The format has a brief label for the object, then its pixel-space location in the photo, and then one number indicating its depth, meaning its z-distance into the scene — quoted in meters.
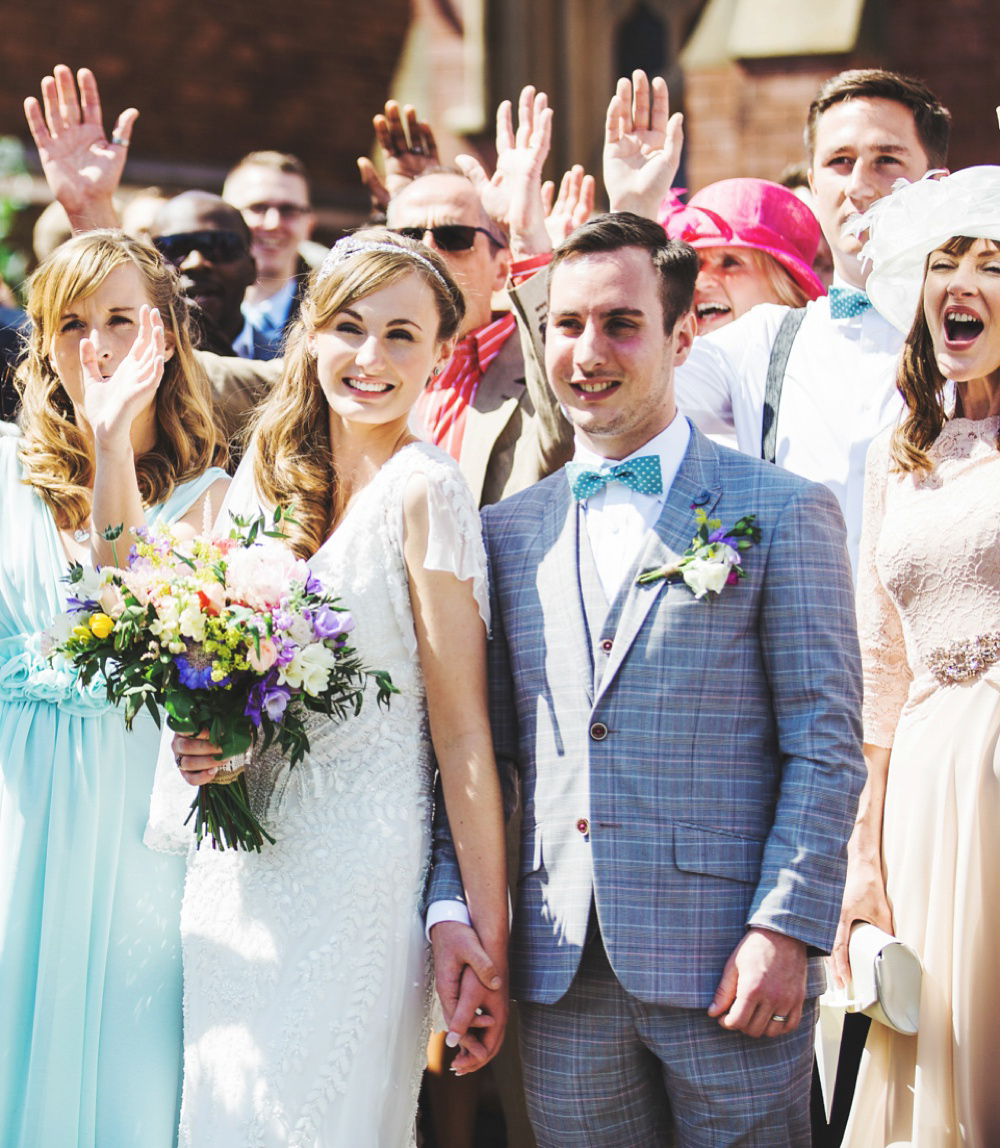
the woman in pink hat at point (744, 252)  5.15
